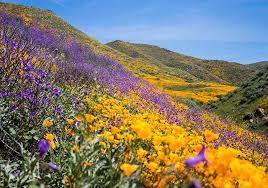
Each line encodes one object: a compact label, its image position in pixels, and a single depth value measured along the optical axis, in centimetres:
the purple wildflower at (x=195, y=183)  109
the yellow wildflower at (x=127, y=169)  170
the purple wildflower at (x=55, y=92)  398
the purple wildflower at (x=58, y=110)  386
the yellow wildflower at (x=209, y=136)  212
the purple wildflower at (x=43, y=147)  183
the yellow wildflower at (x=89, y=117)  254
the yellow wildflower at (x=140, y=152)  224
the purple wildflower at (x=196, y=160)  138
